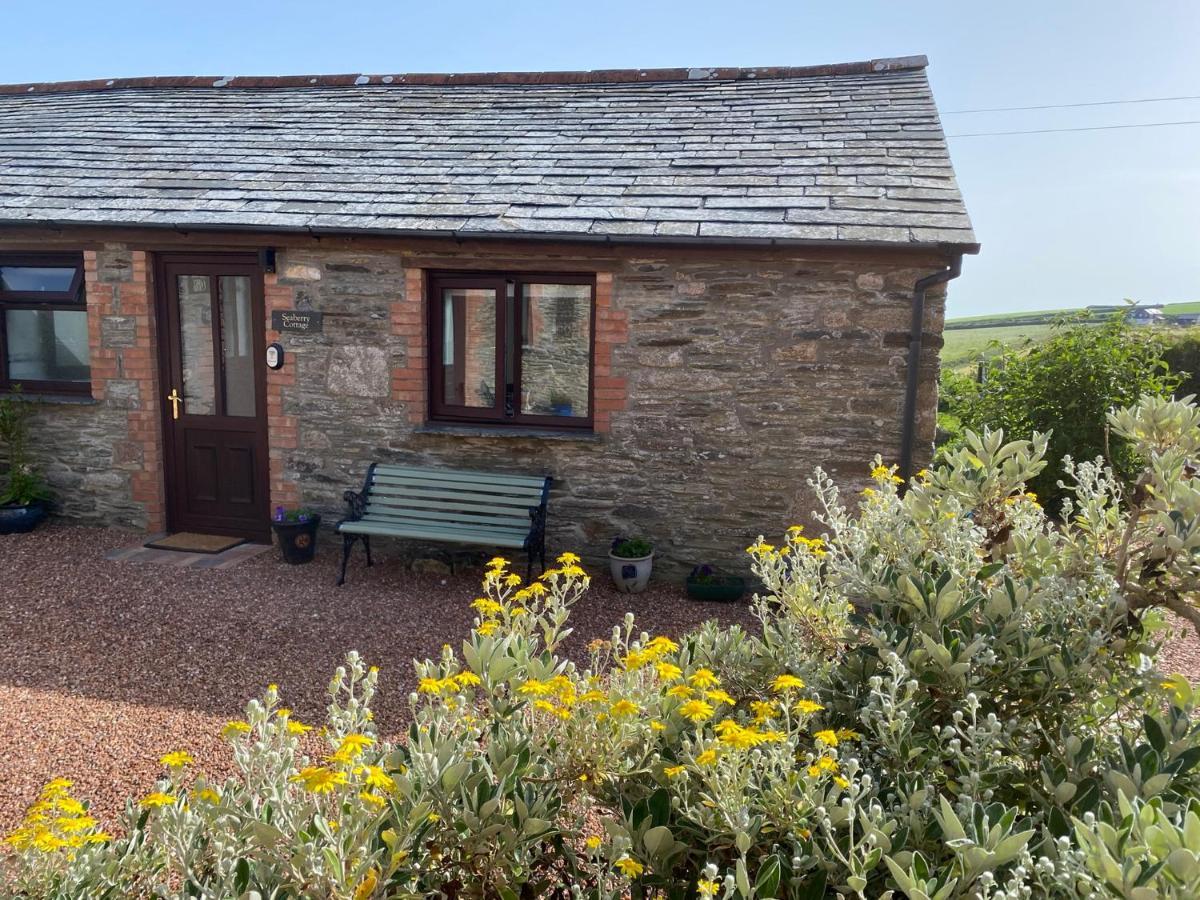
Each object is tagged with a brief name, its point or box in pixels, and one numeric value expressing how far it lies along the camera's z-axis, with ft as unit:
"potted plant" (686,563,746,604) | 20.39
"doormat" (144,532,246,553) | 23.75
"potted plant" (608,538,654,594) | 20.62
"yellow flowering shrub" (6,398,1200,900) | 5.88
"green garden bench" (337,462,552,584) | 20.90
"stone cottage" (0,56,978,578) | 20.44
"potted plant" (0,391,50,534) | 24.36
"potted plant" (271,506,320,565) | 22.52
